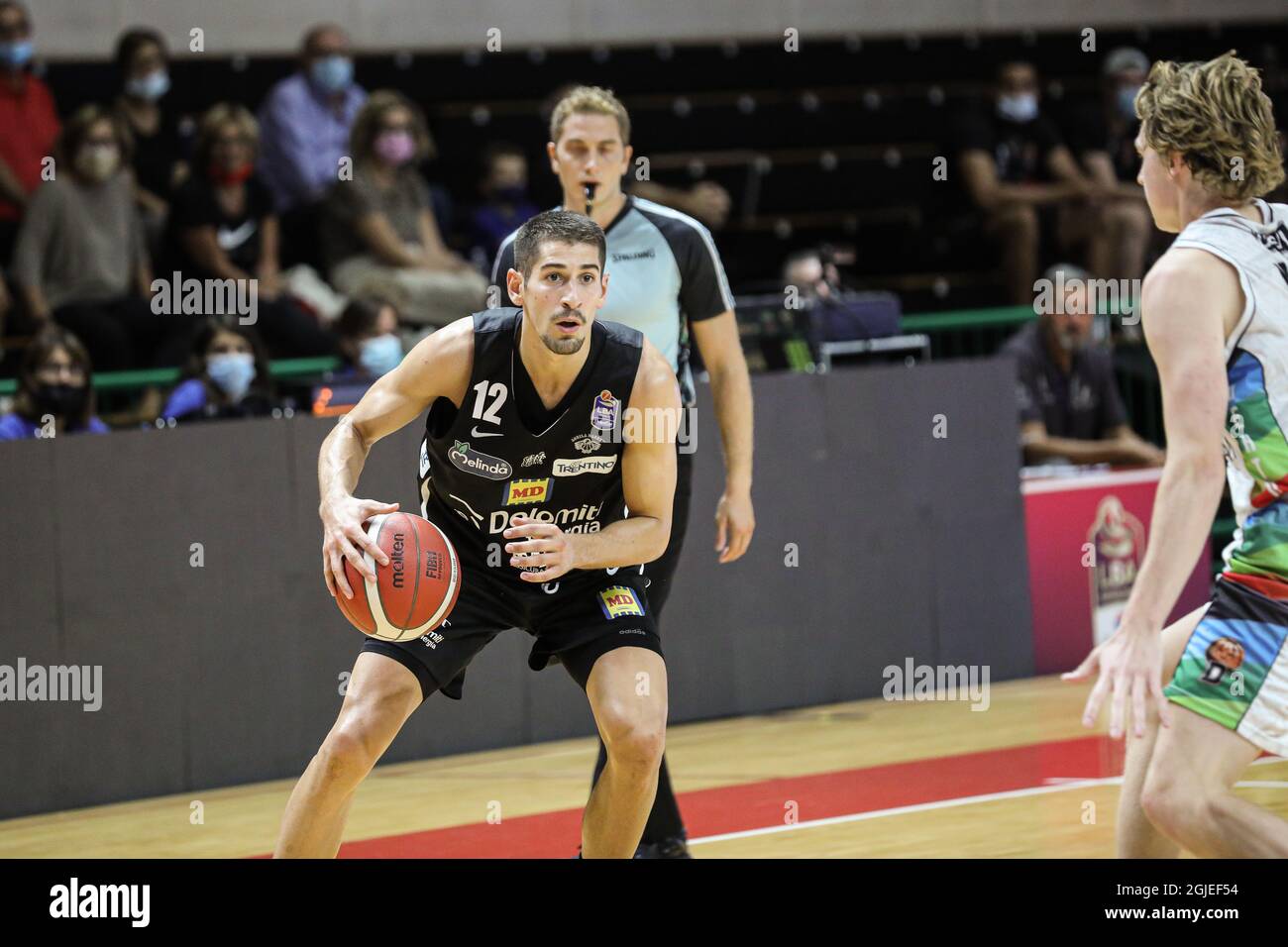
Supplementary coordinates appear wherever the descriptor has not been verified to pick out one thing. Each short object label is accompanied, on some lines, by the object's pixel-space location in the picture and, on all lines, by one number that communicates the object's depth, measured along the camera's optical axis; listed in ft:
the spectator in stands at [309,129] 35.35
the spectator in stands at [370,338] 28.58
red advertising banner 30.60
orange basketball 13.96
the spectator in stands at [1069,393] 31.89
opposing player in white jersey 11.28
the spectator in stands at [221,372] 26.61
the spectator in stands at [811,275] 30.40
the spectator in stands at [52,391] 24.62
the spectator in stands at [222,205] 32.48
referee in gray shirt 18.04
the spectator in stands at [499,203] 36.06
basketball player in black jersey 14.74
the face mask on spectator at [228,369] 26.63
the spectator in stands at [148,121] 34.01
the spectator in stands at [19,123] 32.96
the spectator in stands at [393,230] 33.24
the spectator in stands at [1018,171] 39.78
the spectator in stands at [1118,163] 40.16
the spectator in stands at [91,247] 31.32
